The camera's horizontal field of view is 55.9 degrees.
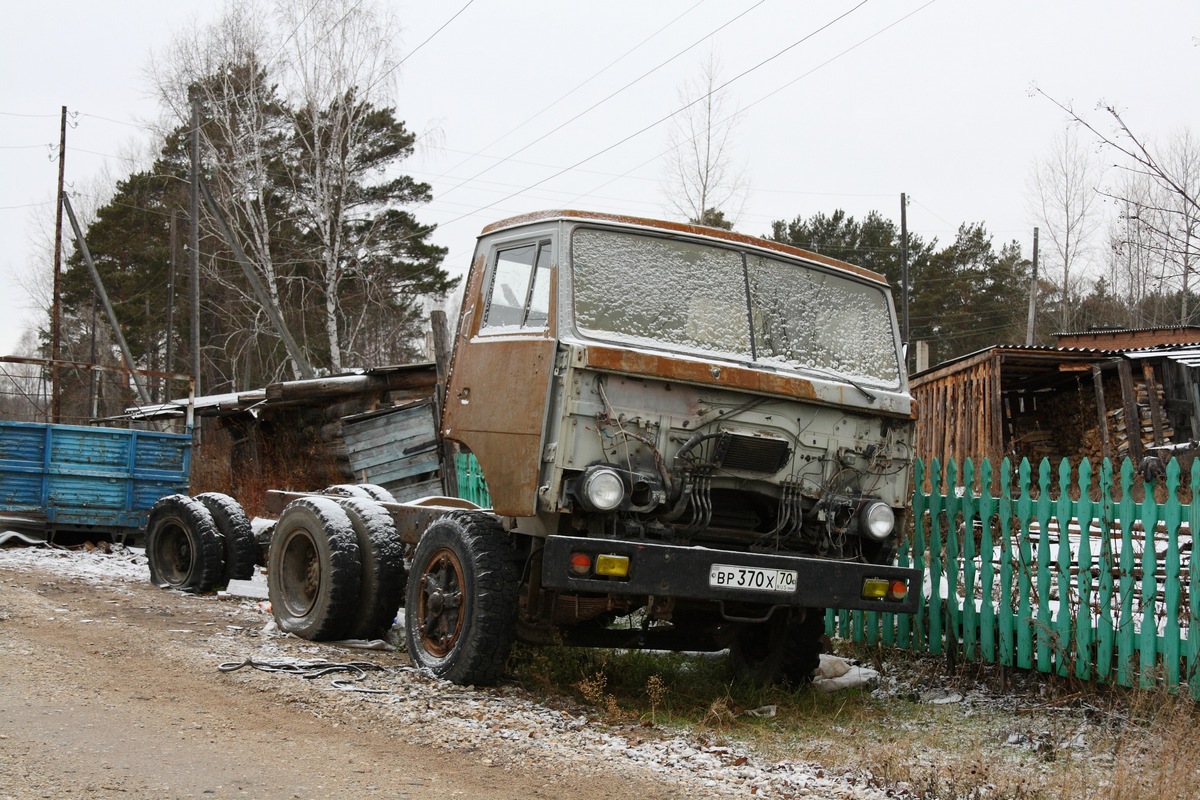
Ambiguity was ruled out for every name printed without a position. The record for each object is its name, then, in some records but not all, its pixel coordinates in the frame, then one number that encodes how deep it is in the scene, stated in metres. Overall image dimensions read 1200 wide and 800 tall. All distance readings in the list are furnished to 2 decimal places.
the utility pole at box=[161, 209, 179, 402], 36.24
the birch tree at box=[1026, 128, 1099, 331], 41.12
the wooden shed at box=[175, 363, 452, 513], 18.16
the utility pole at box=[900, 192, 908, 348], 31.90
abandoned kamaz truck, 5.61
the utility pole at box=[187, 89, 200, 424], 26.39
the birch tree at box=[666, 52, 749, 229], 30.66
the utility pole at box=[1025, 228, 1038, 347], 36.97
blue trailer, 13.65
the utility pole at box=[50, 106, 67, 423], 28.02
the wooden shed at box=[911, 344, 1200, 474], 18.61
